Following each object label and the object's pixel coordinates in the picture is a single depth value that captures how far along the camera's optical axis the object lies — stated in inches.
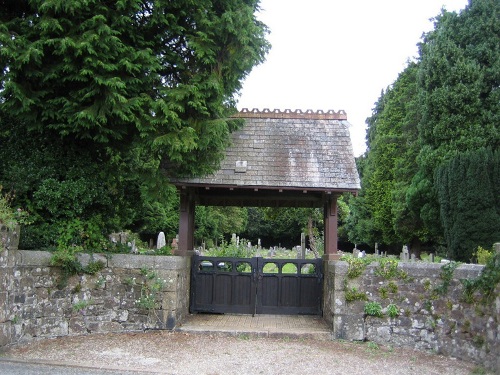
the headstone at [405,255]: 988.6
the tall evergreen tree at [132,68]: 305.4
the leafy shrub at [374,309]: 340.5
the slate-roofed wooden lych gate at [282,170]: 386.9
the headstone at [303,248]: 679.2
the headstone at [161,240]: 862.3
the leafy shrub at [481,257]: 477.1
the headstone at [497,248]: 279.0
